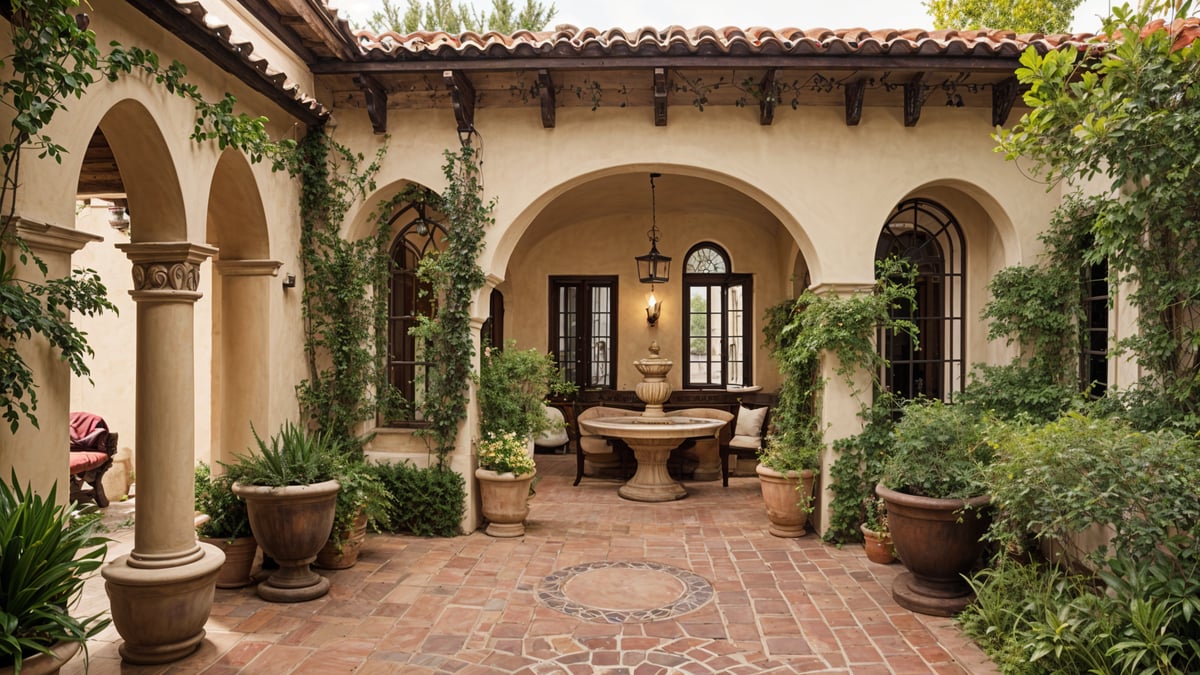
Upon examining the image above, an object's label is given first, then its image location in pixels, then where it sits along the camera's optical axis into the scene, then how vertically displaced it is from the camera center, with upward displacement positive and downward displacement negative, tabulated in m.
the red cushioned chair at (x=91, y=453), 8.45 -1.41
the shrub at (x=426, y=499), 7.21 -1.65
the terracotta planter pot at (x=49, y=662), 2.79 -1.30
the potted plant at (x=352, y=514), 5.96 -1.54
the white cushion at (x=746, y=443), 10.50 -1.60
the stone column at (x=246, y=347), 6.43 -0.12
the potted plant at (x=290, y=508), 5.31 -1.29
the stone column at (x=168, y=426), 4.55 -0.60
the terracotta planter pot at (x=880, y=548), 6.41 -1.92
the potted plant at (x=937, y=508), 5.19 -1.26
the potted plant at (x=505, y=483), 7.25 -1.50
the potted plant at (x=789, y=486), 7.18 -1.53
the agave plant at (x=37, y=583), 2.86 -1.06
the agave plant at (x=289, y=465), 5.46 -1.01
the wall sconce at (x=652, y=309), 12.98 +0.44
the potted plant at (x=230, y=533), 5.62 -1.56
